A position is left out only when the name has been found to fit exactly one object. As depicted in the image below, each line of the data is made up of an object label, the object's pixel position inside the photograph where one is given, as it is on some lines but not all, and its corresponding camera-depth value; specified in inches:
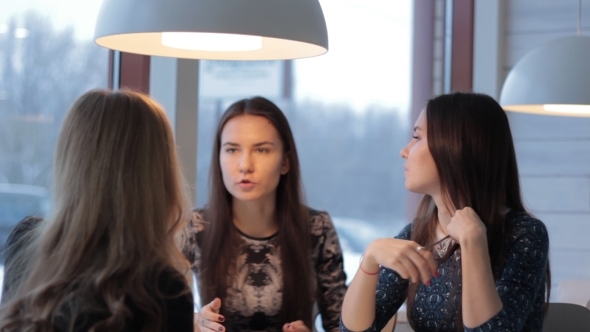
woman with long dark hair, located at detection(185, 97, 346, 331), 115.0
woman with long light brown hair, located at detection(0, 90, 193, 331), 88.6
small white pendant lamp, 121.6
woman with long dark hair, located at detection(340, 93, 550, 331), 99.3
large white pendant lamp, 89.8
